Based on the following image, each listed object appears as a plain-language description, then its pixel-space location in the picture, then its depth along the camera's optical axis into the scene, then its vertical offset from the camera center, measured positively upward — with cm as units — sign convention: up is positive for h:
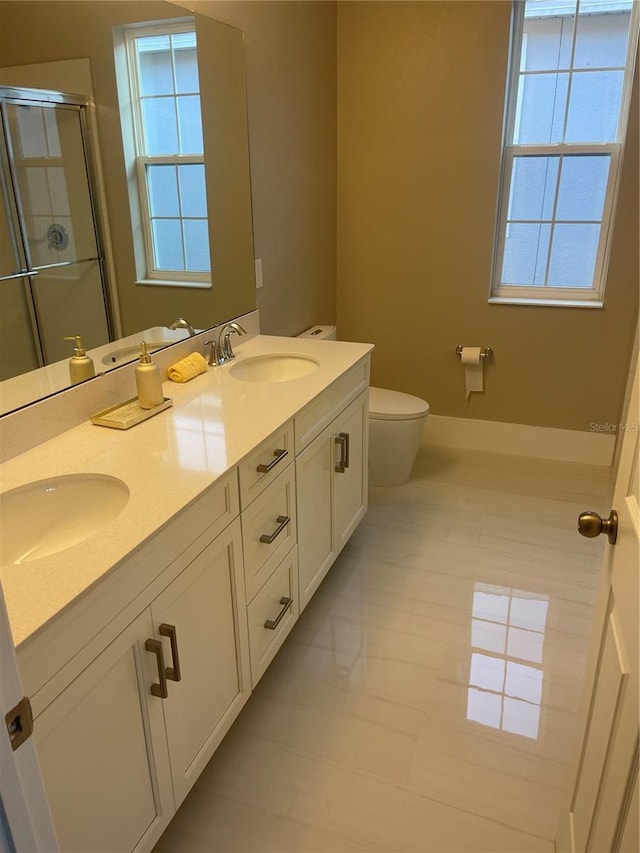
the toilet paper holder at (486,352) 350 -86
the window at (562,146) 295 +20
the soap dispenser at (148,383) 178 -52
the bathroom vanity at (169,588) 105 -79
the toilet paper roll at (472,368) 350 -95
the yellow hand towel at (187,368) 209 -56
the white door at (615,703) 90 -78
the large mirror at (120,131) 150 +20
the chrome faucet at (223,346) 229 -54
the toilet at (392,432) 304 -112
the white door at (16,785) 61 -57
